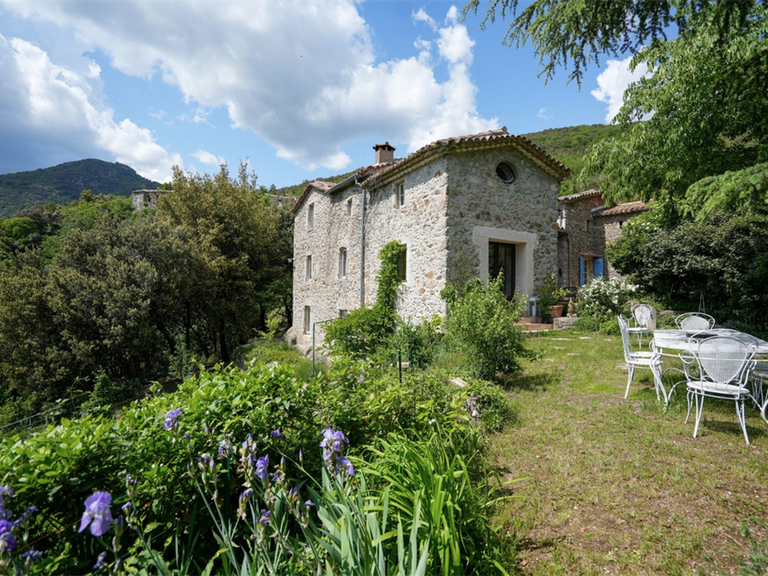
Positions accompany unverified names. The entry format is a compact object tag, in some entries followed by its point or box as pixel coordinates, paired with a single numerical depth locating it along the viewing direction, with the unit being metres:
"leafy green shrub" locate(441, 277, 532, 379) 5.61
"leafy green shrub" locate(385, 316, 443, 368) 6.69
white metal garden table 4.15
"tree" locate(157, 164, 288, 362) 19.30
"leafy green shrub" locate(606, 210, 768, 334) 9.95
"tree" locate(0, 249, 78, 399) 14.57
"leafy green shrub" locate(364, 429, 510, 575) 1.91
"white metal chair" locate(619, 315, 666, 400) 4.66
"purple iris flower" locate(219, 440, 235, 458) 1.80
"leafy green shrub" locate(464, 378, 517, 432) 4.20
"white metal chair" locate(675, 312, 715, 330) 6.27
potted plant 11.38
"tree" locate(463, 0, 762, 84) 3.63
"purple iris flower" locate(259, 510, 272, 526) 1.36
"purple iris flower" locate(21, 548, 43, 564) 1.06
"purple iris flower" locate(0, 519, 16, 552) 1.03
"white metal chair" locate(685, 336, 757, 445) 3.62
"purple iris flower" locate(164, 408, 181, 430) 1.77
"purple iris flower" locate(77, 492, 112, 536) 1.10
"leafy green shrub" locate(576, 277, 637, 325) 11.91
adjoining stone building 19.17
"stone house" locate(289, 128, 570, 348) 9.84
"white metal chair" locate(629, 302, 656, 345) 8.52
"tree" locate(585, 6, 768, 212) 6.30
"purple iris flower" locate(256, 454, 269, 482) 1.50
